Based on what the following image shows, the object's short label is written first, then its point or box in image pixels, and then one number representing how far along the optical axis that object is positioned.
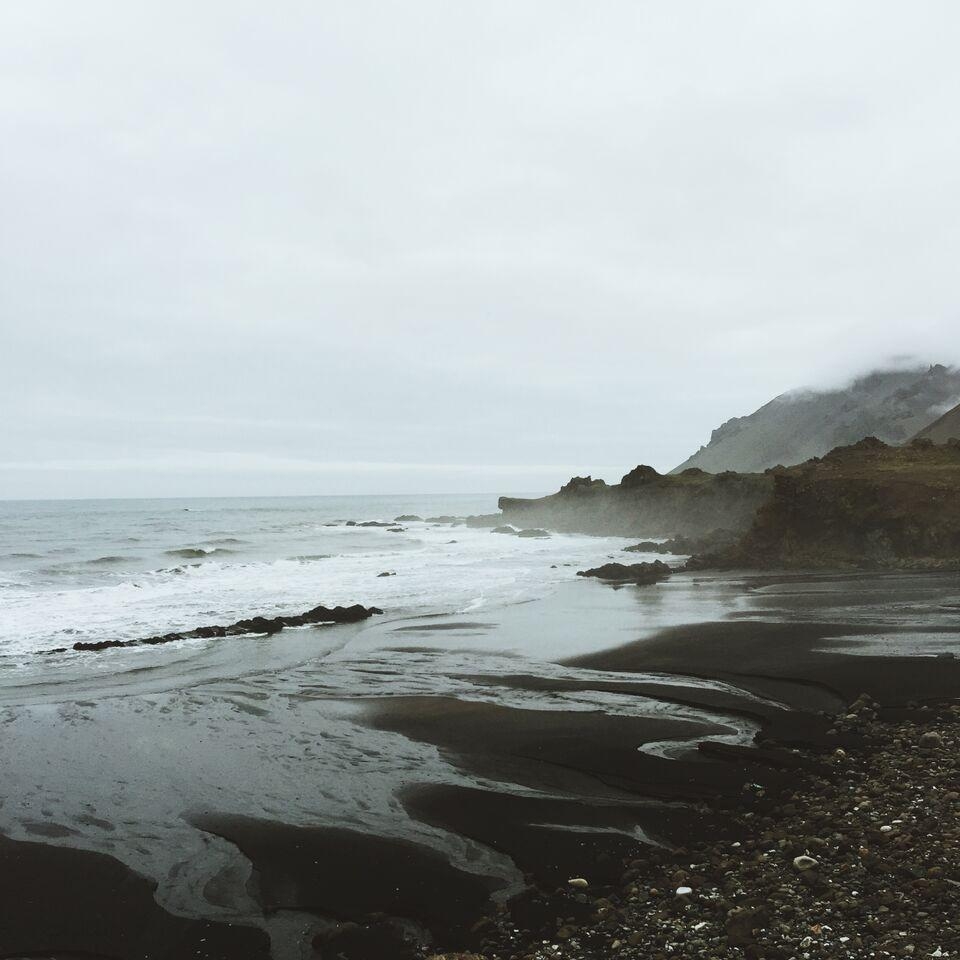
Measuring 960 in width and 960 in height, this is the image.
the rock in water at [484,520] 79.88
